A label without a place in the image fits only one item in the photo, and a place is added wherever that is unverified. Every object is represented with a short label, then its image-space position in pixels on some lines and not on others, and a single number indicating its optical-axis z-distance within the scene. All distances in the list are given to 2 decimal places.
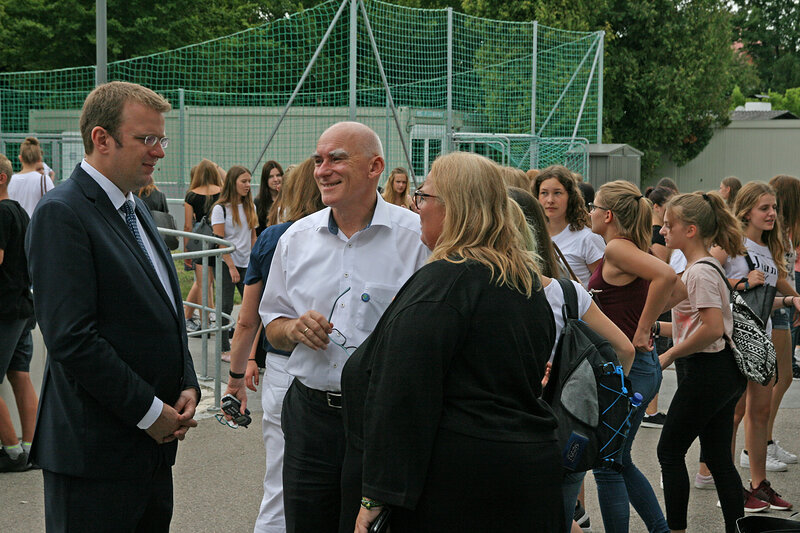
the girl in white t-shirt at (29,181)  9.77
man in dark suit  2.90
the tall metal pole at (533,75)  17.22
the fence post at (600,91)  18.83
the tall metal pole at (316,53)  13.36
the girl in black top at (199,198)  11.05
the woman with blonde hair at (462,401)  2.65
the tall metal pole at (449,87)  15.89
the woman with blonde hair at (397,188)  10.03
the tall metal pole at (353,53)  13.20
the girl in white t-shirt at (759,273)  5.75
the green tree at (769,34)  68.38
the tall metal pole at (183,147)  19.27
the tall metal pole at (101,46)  8.30
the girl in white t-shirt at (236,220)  9.97
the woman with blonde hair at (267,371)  4.22
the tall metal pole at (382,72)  13.72
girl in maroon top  4.68
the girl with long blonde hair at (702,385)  4.71
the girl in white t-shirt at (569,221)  5.96
